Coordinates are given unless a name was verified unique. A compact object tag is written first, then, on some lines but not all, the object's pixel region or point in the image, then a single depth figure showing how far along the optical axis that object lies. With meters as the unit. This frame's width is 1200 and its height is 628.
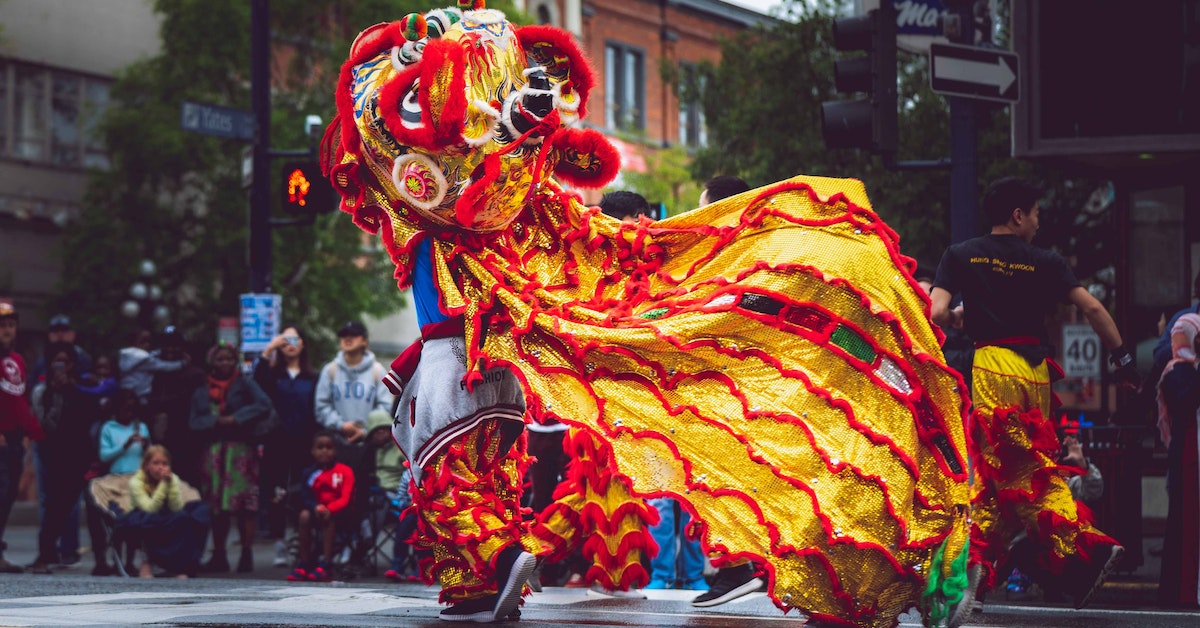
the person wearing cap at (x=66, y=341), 13.01
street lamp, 25.61
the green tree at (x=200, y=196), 26.95
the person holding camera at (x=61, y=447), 12.64
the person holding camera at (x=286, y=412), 12.77
